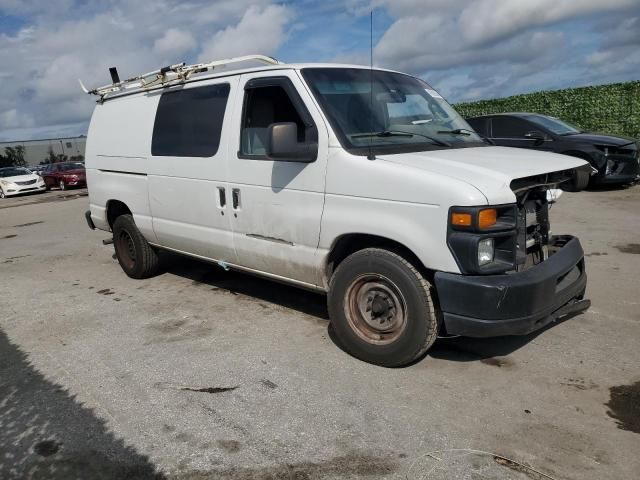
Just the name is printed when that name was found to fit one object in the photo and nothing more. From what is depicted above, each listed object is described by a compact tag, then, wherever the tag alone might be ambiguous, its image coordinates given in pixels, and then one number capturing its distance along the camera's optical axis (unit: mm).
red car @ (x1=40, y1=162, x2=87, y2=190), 24125
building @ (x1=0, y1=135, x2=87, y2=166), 45750
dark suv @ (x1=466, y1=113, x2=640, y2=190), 10562
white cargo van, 3264
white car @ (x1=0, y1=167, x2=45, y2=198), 23312
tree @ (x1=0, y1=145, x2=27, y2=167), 43656
